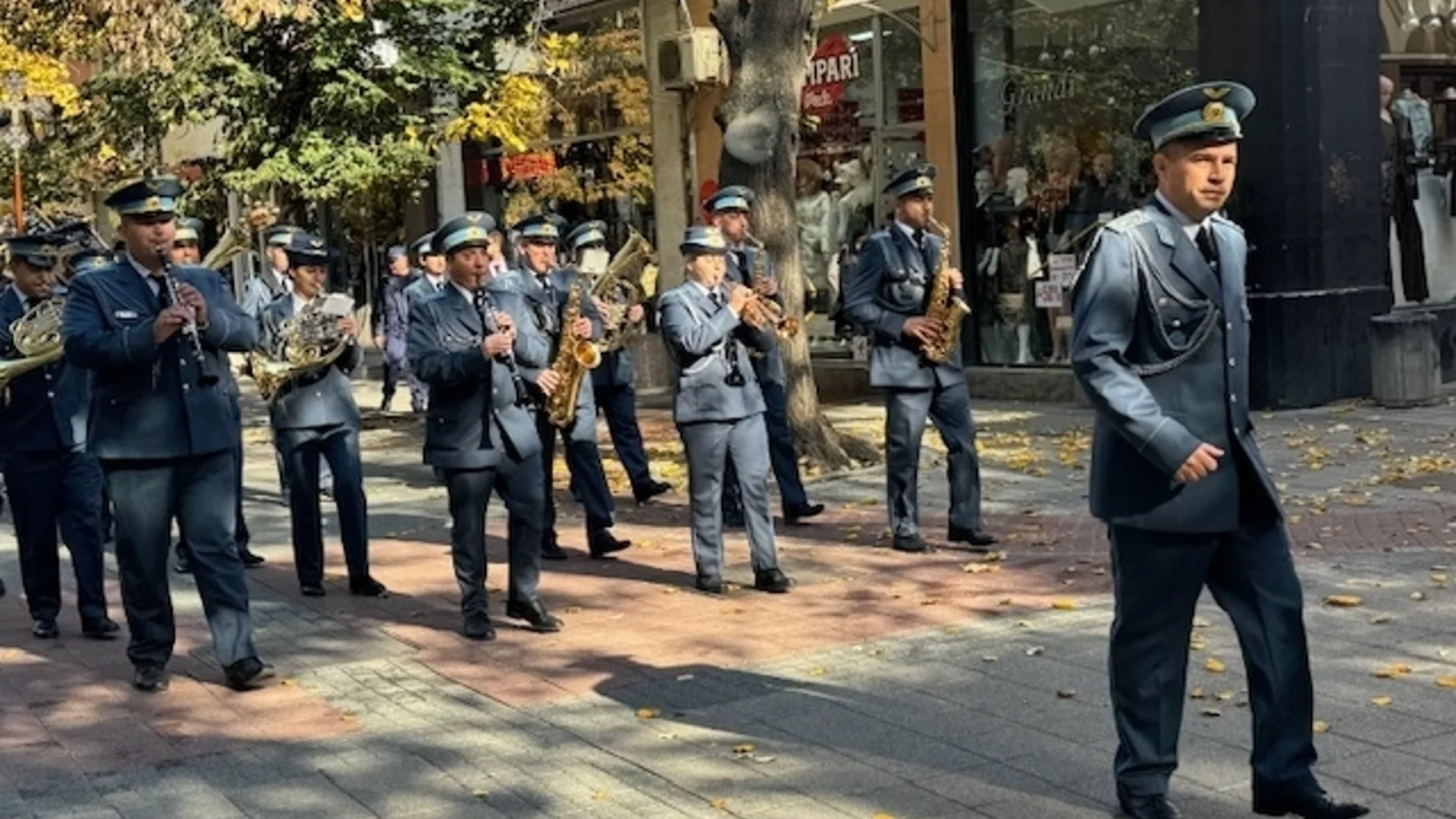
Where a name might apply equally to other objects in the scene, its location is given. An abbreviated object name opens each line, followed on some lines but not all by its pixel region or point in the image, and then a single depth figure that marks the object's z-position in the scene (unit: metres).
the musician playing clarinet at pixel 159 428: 7.42
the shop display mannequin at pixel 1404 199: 16.42
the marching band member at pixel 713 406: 8.93
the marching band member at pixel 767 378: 10.73
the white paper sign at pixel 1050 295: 17.20
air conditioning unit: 20.19
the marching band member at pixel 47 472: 8.89
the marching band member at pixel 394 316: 19.19
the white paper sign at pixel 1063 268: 17.06
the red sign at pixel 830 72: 19.25
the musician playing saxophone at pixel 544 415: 10.46
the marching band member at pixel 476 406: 8.19
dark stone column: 14.77
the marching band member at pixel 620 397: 12.00
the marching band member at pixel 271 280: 11.76
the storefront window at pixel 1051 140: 16.23
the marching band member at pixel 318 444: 9.74
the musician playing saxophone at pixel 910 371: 9.86
